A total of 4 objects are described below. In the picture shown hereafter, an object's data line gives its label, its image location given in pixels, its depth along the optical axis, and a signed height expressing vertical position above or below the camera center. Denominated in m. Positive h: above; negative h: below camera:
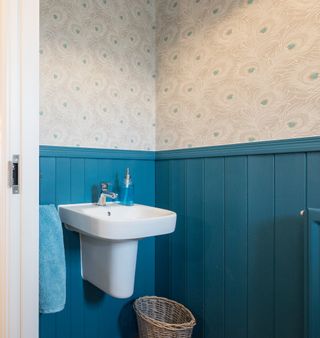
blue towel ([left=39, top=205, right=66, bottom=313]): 1.09 -0.38
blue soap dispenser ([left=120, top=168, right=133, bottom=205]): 1.52 -0.13
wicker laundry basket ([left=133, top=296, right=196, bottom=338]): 1.29 -0.76
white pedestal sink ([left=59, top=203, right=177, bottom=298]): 1.10 -0.27
